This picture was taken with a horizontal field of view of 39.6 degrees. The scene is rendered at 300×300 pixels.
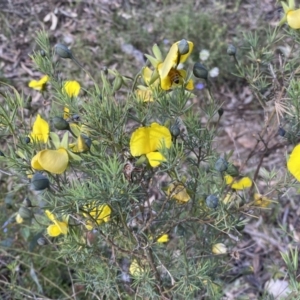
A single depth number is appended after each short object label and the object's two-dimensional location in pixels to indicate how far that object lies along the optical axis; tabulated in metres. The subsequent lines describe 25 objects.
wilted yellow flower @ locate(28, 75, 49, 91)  0.28
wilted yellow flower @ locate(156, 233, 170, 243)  0.31
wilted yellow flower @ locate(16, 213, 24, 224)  0.35
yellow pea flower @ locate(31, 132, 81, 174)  0.21
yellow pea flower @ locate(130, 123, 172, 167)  0.22
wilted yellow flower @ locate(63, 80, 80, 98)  0.27
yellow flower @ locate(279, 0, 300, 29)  0.24
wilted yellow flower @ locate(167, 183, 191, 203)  0.25
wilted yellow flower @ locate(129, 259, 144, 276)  0.28
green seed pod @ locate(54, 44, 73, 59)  0.25
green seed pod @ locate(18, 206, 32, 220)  0.31
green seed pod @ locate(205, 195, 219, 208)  0.24
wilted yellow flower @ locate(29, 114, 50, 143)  0.25
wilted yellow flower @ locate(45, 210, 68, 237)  0.27
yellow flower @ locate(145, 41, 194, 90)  0.22
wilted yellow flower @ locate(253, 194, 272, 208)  0.27
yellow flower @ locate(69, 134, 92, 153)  0.22
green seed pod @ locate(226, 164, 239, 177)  0.26
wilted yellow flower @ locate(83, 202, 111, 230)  0.24
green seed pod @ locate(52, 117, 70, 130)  0.22
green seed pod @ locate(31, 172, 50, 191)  0.22
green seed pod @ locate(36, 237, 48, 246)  0.35
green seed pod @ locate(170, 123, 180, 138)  0.23
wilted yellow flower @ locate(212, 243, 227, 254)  0.30
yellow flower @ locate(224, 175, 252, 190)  0.29
